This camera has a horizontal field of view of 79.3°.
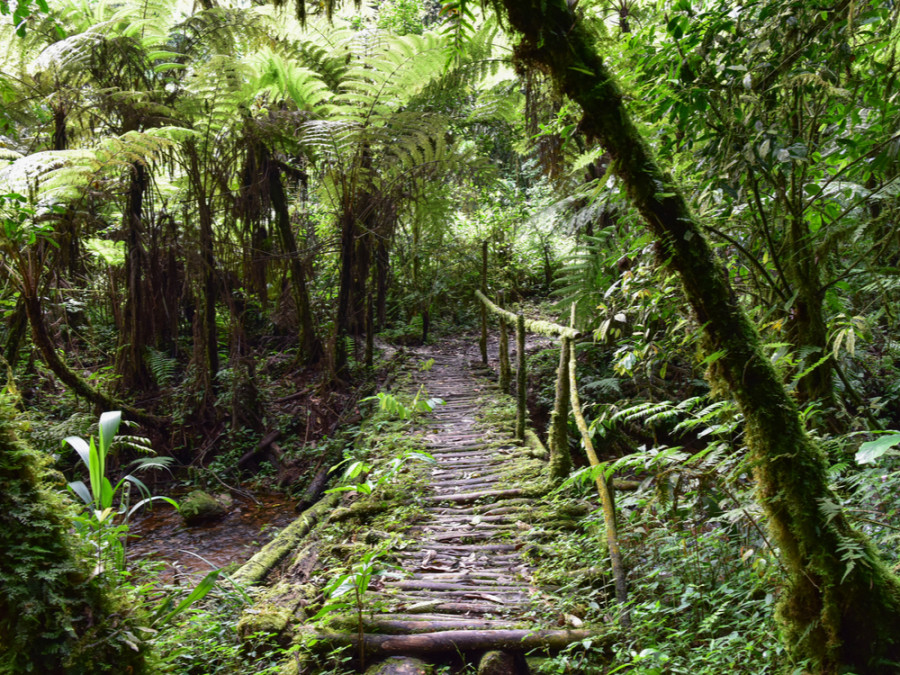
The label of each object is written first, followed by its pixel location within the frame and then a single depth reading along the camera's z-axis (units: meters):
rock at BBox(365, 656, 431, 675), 2.34
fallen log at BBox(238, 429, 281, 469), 6.85
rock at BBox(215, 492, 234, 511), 6.00
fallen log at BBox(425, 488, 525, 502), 4.16
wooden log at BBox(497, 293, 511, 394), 7.30
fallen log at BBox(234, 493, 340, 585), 3.72
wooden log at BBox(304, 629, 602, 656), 2.39
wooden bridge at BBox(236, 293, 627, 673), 2.52
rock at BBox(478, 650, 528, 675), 2.31
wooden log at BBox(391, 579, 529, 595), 2.96
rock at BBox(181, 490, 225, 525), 5.51
